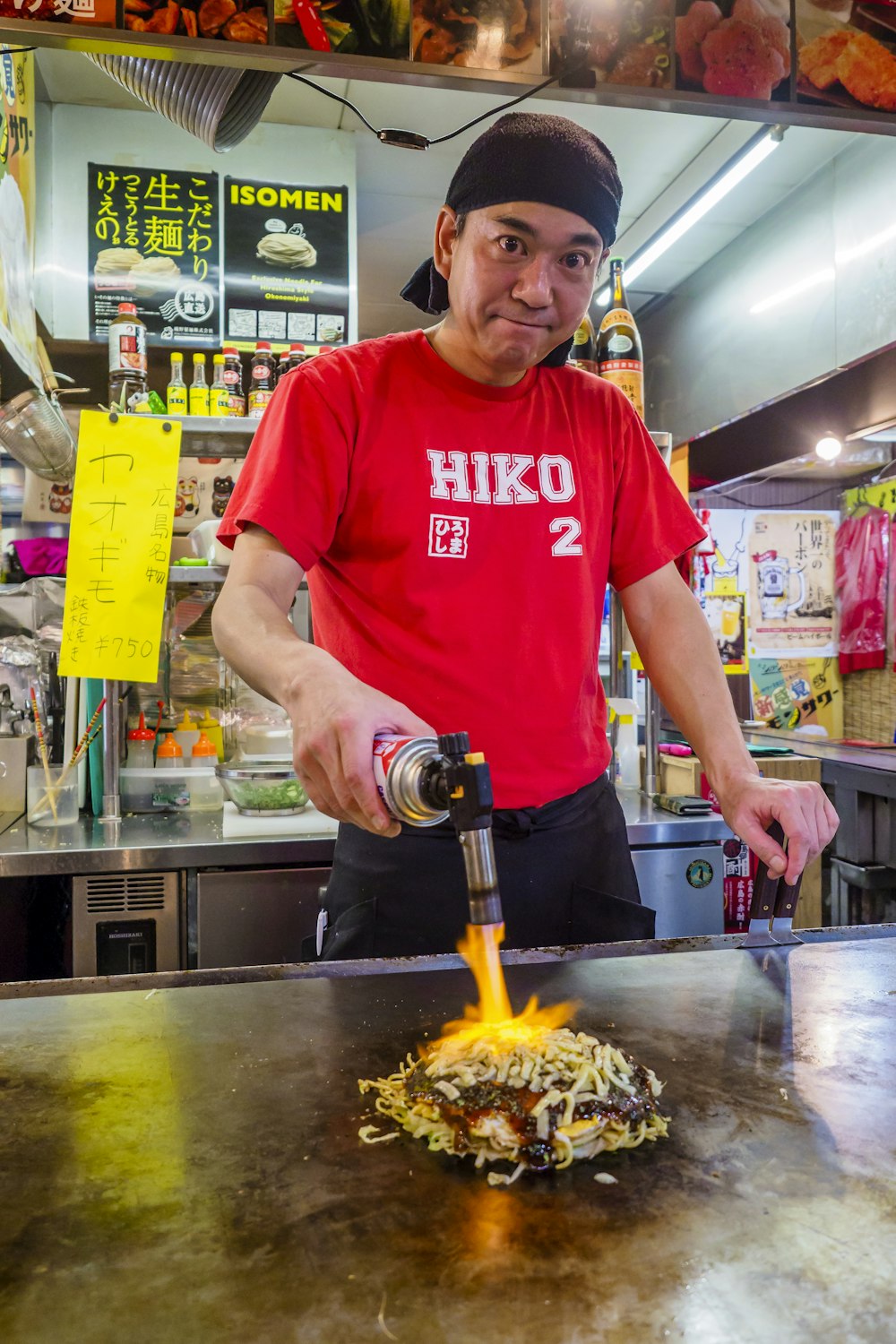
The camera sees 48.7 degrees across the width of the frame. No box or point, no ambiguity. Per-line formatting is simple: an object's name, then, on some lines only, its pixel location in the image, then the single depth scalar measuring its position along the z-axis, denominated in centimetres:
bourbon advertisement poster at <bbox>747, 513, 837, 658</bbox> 784
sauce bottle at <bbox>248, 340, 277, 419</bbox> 341
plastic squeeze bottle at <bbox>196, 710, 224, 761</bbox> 333
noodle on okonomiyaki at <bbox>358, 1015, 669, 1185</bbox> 95
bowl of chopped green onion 275
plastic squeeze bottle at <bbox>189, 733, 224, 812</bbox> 308
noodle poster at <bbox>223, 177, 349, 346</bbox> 398
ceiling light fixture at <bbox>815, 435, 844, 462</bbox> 498
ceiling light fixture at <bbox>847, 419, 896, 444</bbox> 466
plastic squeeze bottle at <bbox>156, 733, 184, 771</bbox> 313
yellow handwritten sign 274
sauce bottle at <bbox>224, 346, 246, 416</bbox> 344
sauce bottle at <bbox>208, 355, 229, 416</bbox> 345
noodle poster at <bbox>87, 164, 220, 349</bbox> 388
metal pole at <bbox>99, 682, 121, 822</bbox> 287
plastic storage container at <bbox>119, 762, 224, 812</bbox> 304
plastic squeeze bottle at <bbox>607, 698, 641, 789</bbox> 339
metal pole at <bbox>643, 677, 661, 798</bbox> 327
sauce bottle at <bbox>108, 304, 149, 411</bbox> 318
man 153
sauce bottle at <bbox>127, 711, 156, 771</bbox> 315
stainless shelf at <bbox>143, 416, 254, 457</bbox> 338
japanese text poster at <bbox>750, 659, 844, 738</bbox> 784
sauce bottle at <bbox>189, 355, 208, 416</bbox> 350
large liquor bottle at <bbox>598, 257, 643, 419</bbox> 295
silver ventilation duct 214
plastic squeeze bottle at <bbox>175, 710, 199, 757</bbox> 321
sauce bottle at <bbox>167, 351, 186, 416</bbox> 347
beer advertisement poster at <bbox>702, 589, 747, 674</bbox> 770
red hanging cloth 742
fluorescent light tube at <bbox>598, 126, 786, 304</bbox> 407
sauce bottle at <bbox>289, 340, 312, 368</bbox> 348
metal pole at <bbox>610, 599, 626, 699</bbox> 317
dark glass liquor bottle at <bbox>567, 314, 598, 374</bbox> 314
